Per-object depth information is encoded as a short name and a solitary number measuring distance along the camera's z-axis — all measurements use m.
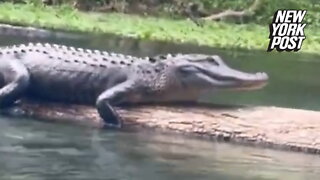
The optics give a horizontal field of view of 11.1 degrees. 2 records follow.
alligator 11.62
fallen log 10.75
